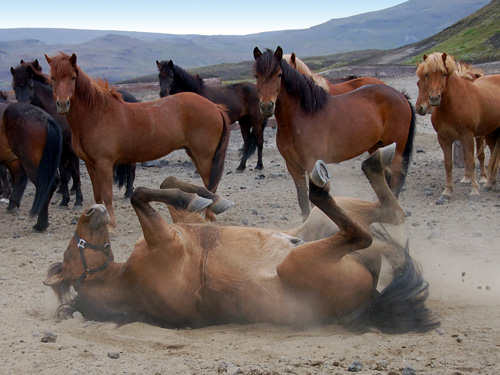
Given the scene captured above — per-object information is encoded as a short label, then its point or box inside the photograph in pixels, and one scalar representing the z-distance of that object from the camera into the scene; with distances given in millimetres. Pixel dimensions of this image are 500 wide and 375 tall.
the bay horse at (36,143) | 7129
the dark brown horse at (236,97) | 10664
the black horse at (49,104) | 8273
